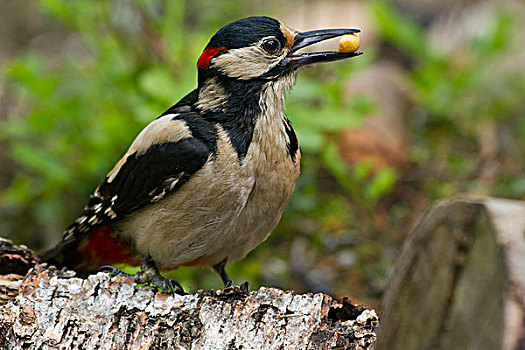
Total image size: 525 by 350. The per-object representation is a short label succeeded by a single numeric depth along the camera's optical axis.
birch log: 5.20
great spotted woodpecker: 6.04
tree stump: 3.63
